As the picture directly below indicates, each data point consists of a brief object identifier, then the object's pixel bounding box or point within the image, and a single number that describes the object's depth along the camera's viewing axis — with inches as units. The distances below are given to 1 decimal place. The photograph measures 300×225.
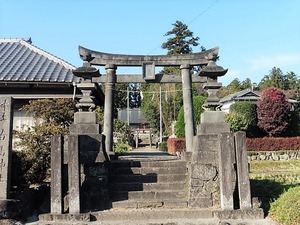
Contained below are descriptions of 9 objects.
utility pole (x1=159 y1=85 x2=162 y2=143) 1475.1
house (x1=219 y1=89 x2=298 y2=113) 1450.5
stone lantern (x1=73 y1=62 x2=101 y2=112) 351.6
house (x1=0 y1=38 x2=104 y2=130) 462.3
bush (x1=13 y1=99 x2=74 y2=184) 335.9
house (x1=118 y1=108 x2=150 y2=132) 2329.0
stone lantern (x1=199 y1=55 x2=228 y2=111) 343.0
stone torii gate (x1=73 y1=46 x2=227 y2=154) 382.9
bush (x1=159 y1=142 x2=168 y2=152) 1051.3
